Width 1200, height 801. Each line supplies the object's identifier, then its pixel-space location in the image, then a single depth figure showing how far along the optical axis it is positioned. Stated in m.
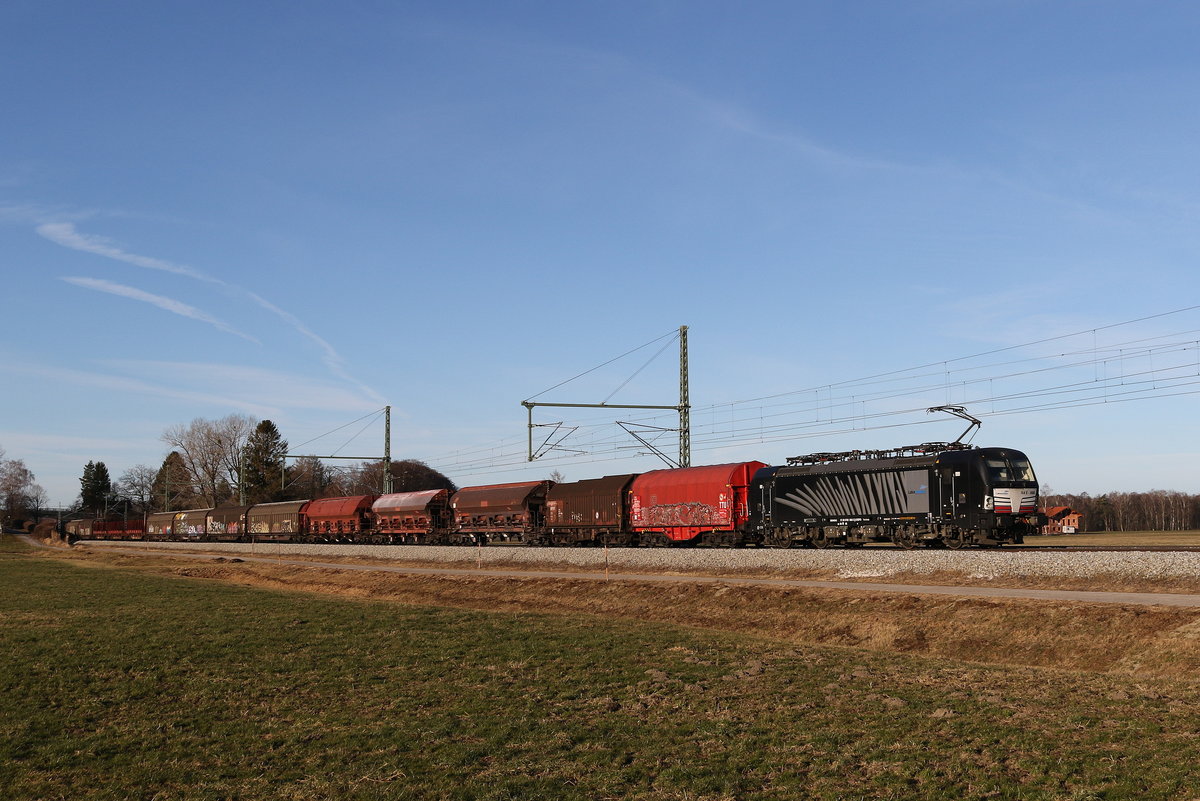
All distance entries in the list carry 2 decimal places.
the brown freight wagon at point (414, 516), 68.31
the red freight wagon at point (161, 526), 111.70
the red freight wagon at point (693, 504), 47.53
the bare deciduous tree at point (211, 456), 147.00
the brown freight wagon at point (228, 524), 93.88
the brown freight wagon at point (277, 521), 84.62
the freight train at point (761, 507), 37.91
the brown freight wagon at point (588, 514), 54.34
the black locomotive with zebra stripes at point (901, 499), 37.53
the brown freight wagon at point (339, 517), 76.25
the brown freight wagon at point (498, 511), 60.78
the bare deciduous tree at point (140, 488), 179.50
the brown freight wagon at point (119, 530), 124.43
